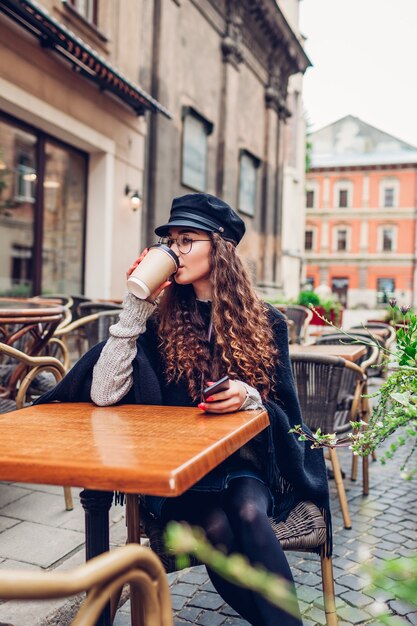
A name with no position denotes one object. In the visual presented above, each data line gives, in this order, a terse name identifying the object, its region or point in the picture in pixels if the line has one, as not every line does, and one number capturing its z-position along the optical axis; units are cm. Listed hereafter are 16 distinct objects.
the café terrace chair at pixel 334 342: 467
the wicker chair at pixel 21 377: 283
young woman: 182
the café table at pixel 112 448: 116
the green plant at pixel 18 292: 793
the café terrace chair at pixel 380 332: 543
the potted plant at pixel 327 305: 1309
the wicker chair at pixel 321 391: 330
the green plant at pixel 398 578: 63
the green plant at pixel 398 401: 123
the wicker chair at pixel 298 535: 186
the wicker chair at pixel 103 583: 72
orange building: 4788
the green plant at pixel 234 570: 74
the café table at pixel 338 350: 390
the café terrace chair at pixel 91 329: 402
